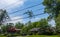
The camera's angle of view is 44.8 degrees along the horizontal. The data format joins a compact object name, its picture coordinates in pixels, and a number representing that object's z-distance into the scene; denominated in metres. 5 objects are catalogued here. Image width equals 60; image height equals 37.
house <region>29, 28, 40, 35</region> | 24.71
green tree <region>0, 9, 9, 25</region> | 26.07
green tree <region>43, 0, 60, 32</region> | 16.87
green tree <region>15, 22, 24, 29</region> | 38.81
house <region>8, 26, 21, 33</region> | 30.84
